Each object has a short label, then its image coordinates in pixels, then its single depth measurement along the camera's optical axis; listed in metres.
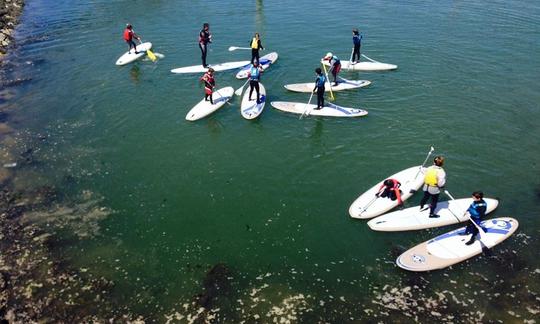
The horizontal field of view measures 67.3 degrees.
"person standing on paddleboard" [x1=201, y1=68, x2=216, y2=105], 22.55
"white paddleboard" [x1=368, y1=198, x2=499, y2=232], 15.54
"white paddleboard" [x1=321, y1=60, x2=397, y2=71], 27.09
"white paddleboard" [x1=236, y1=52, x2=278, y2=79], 27.27
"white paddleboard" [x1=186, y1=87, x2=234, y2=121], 22.95
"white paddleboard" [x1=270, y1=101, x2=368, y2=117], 22.50
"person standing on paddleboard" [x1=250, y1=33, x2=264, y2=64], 26.35
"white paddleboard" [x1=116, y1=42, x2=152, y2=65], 29.44
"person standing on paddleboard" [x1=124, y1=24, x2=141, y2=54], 28.81
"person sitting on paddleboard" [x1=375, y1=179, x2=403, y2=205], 16.03
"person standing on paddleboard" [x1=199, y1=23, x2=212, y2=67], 26.80
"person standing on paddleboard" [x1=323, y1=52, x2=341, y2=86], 24.56
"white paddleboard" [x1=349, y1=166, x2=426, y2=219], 16.31
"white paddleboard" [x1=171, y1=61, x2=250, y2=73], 27.89
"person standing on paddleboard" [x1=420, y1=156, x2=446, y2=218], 14.54
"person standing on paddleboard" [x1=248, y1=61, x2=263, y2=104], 22.58
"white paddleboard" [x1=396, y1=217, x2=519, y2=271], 14.02
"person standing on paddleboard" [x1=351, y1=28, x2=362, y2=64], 26.59
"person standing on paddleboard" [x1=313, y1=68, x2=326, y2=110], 21.44
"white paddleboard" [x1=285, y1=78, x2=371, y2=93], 25.28
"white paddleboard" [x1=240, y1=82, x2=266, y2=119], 22.81
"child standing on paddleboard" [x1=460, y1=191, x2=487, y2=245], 13.27
